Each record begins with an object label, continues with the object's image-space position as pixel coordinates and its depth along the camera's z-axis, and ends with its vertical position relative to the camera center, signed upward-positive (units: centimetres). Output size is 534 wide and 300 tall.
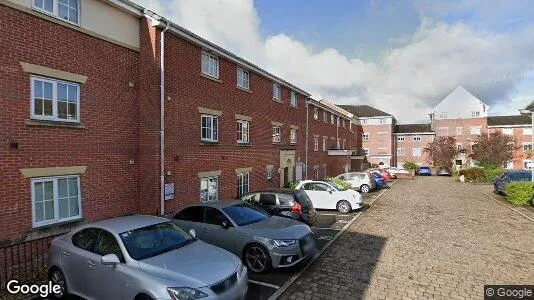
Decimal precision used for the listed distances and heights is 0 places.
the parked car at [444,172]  4854 -355
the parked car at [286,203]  1160 -197
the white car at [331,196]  1645 -241
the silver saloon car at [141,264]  526 -201
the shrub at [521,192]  1845 -253
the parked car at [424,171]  4869 -340
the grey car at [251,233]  787 -211
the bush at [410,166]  5009 -279
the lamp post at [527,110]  2032 +232
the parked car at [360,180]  2452 -240
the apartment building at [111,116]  817 +108
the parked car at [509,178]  2253 -211
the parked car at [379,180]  2700 -264
